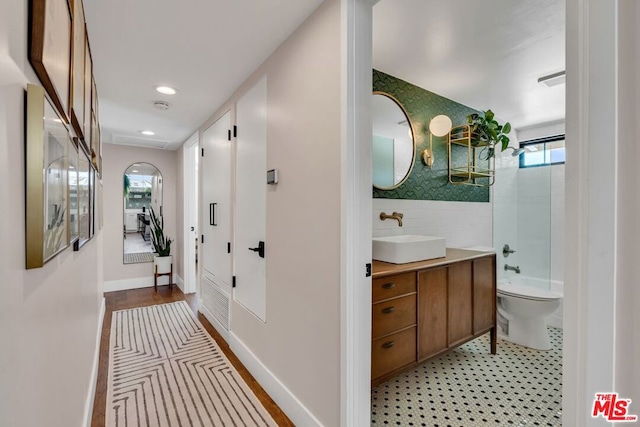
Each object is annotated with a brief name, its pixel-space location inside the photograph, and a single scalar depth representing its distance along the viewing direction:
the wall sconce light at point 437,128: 2.77
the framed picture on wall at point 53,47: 0.66
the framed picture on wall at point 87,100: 1.45
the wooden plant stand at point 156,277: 4.46
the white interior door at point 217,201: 2.71
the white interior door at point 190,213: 4.25
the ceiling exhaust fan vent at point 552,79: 2.41
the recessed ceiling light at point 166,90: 2.46
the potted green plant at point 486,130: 2.97
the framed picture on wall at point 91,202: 1.64
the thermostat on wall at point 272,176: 1.88
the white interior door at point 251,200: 2.08
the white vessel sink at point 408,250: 1.92
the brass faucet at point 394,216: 2.45
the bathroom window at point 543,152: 3.61
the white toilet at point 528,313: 2.58
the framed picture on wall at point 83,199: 1.24
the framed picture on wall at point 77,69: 1.07
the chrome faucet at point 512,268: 3.52
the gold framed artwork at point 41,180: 0.63
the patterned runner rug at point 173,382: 1.75
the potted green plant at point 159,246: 4.48
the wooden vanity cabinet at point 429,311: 1.69
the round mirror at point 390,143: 2.44
